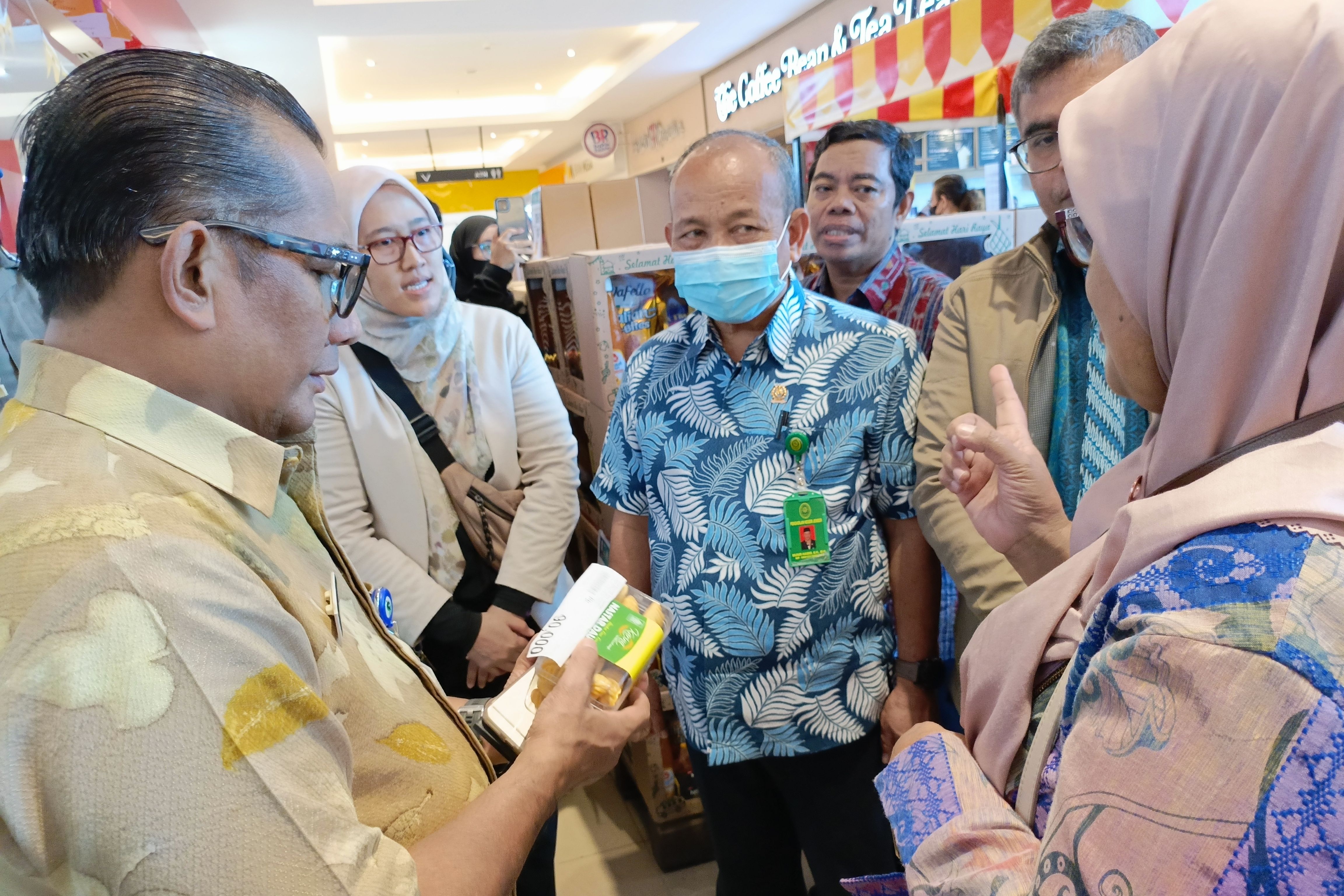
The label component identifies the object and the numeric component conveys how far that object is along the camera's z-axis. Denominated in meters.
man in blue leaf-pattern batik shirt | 1.63
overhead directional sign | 15.66
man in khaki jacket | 1.57
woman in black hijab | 4.26
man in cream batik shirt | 0.63
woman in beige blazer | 1.94
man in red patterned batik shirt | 2.47
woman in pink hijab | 0.59
